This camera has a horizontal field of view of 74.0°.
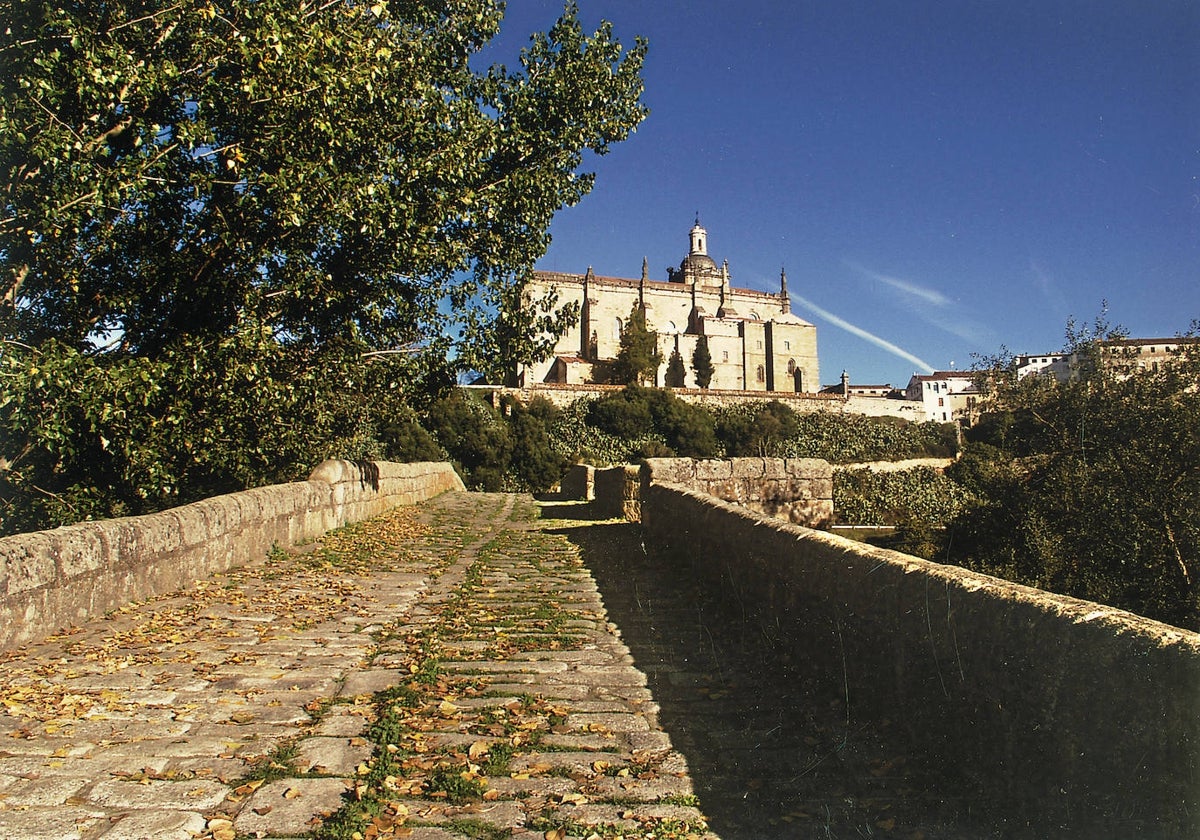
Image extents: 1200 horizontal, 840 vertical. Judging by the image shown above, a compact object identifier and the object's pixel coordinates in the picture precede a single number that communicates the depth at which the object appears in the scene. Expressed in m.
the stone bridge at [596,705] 2.51
